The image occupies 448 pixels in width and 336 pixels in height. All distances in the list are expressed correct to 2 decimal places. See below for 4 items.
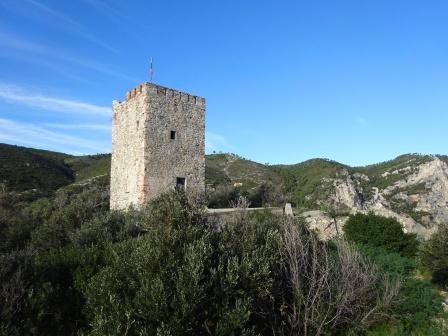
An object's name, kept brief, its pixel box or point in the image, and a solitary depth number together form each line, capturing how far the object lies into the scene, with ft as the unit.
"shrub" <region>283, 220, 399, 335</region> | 28.99
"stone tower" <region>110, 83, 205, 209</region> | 50.70
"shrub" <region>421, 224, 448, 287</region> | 50.06
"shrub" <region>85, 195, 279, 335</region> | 21.57
